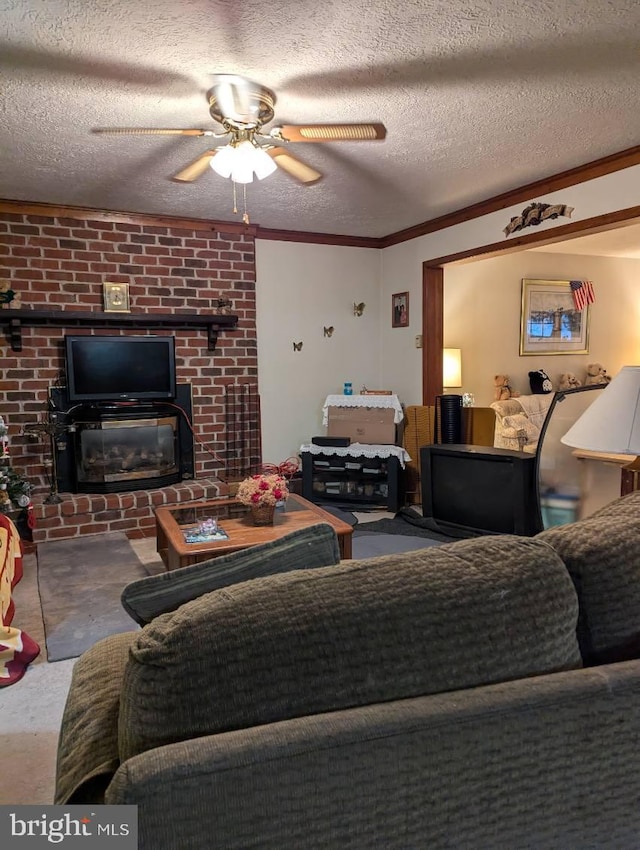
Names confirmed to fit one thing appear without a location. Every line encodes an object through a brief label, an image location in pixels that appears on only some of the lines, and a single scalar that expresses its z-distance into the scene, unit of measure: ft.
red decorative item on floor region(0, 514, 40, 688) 7.76
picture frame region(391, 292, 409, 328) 17.26
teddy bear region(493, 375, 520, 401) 19.75
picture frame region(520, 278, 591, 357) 20.72
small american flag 21.66
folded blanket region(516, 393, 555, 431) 18.45
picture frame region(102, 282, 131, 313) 14.52
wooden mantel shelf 13.44
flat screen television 14.09
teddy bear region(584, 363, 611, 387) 22.04
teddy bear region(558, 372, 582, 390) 21.38
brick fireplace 13.73
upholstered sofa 2.52
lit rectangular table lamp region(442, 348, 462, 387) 18.63
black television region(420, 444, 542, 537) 11.89
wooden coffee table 8.73
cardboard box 16.03
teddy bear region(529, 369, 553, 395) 20.52
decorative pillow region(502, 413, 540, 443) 16.60
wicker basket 9.70
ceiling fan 7.88
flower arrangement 9.60
